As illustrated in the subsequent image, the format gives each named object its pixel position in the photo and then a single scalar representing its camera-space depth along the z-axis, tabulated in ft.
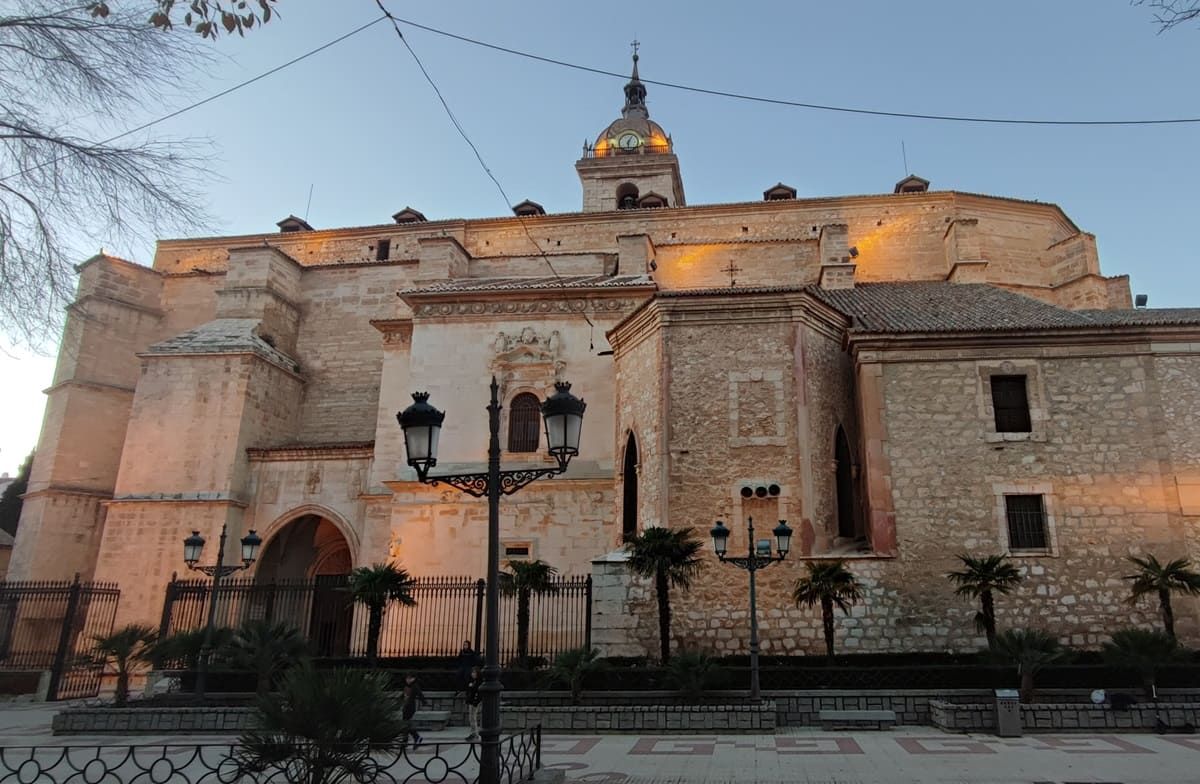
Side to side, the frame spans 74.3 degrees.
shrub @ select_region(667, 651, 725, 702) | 36.88
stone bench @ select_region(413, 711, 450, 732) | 36.88
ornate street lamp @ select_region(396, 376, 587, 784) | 19.52
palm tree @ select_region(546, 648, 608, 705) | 37.22
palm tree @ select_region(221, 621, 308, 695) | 41.34
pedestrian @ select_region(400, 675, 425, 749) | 34.30
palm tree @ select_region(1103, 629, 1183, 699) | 34.17
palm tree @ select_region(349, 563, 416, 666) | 44.39
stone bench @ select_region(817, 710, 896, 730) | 35.06
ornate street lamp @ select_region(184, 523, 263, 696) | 41.01
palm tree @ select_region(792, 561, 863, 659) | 40.01
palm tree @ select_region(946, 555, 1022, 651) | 39.68
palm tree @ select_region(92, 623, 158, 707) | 43.14
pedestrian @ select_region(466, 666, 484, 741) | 35.58
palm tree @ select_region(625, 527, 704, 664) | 40.75
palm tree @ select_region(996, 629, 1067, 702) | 34.58
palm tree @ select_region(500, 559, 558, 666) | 44.83
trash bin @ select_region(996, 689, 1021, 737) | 32.12
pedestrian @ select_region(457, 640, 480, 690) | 39.27
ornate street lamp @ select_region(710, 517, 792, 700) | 38.06
